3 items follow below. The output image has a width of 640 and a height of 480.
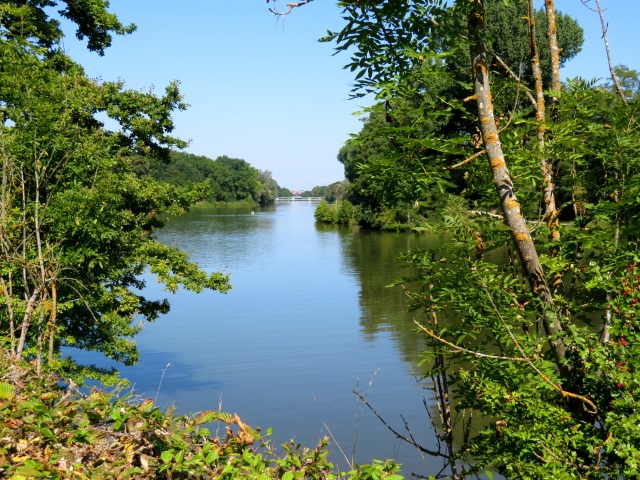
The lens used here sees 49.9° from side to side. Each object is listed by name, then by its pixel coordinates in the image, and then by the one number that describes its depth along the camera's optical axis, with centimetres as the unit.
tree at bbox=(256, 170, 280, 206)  17200
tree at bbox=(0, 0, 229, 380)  945
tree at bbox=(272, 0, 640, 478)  454
